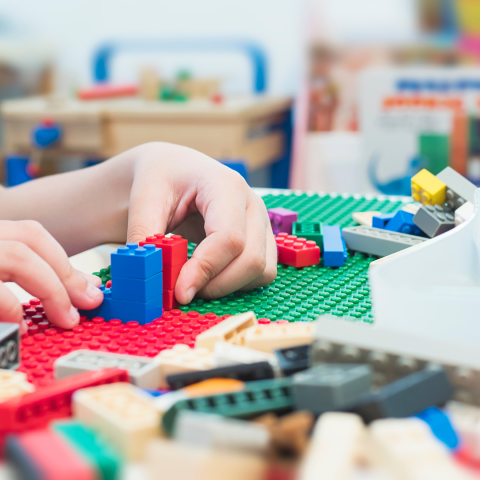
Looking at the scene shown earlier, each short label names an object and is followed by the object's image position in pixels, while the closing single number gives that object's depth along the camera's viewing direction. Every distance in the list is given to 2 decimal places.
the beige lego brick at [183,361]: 0.60
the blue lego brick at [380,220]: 0.80
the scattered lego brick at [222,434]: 0.47
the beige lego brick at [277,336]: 0.61
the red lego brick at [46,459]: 0.45
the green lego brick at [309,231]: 0.78
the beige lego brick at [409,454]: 0.46
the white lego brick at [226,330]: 0.63
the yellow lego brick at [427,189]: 0.76
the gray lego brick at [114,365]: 0.60
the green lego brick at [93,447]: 0.50
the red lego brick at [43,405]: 0.57
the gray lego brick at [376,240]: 0.76
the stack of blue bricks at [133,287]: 0.67
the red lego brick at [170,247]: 0.69
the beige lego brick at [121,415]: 0.55
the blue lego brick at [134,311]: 0.67
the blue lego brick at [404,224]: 0.77
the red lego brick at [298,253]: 0.76
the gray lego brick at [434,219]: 0.74
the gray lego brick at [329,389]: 0.55
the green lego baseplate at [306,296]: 0.69
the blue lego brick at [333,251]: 0.76
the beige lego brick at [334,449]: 0.46
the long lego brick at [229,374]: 0.59
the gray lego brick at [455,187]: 0.75
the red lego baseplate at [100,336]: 0.63
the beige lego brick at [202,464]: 0.45
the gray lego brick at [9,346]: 0.61
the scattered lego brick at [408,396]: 0.55
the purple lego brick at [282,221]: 0.82
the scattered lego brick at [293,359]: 0.59
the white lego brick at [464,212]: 0.72
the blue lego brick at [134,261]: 0.67
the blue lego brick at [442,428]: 0.56
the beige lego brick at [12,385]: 0.59
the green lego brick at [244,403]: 0.55
